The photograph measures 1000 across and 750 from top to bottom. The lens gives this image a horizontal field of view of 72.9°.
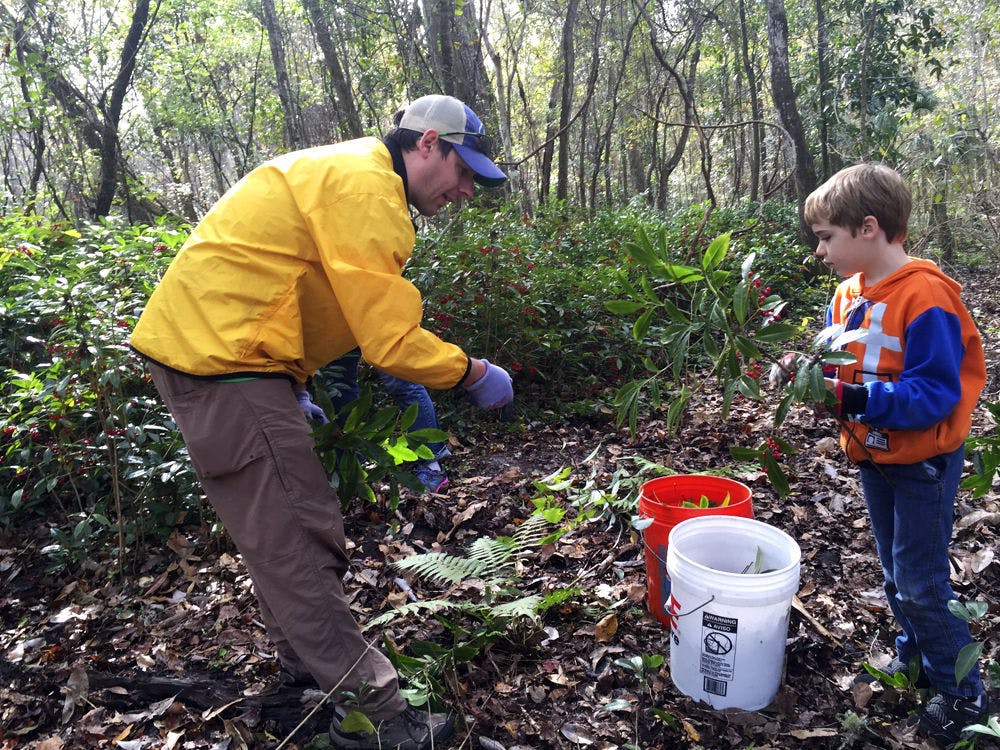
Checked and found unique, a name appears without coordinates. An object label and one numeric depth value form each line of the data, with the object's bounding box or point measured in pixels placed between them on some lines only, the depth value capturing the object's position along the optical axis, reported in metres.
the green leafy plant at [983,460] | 1.81
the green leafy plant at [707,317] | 1.74
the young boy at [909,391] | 1.79
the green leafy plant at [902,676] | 2.10
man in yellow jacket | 1.93
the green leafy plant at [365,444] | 2.04
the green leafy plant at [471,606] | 2.25
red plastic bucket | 2.47
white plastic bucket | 2.06
